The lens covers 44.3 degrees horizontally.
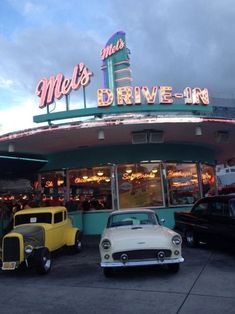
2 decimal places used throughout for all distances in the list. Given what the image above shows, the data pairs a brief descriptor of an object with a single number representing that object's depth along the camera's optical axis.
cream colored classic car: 5.95
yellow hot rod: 6.62
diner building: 9.35
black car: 7.54
